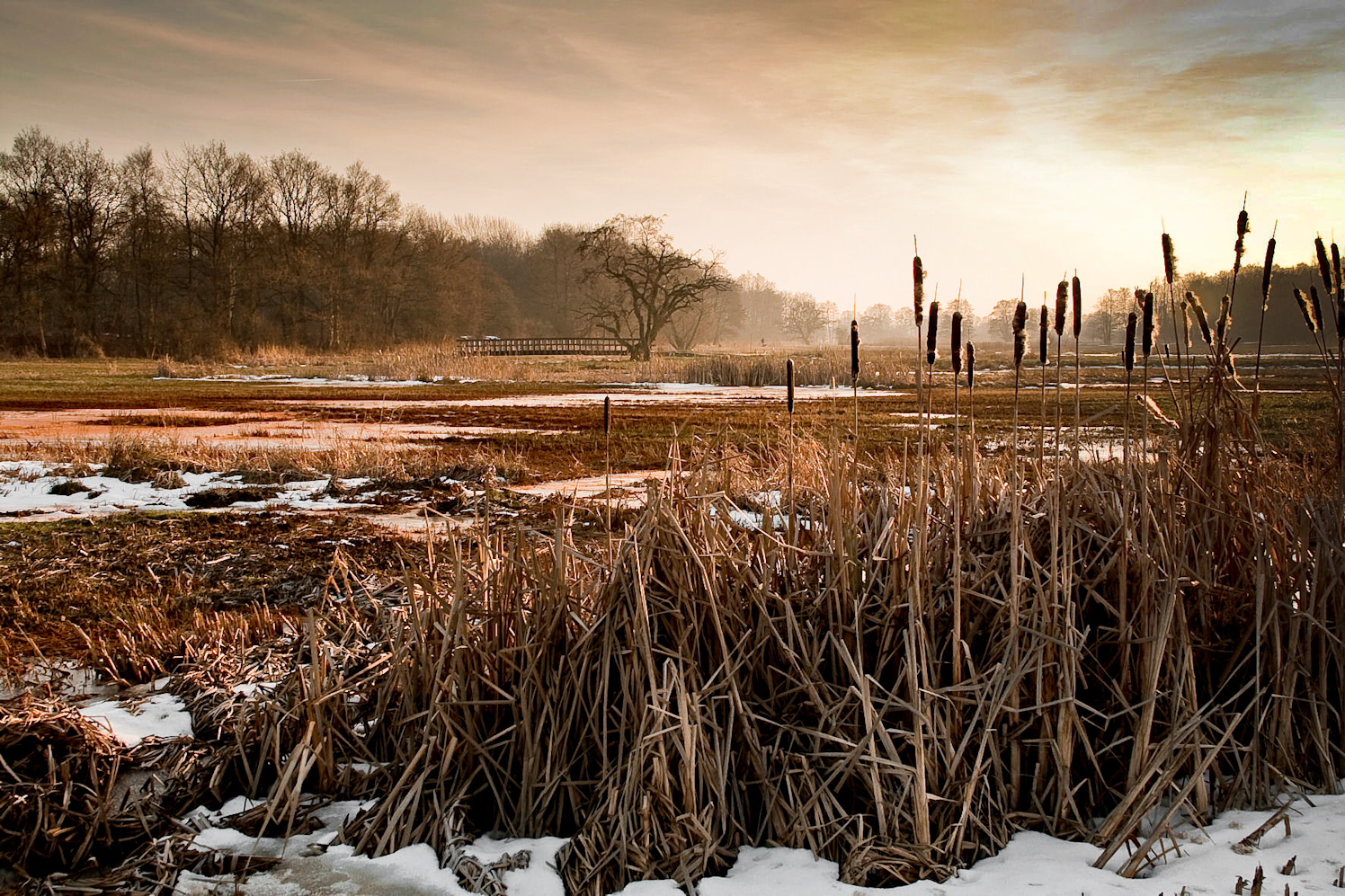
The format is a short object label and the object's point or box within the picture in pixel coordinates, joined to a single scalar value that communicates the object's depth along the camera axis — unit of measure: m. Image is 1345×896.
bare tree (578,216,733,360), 45.59
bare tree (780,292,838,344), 133.70
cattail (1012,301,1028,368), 2.65
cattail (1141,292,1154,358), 2.90
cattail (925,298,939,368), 2.66
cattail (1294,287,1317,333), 3.22
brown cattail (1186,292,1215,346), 3.49
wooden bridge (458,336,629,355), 52.47
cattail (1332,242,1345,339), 3.02
